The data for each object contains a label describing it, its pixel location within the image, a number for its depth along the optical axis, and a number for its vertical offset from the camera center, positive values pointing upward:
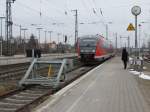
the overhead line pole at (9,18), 58.00 +4.70
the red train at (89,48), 40.56 +0.11
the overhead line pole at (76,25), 66.76 +4.14
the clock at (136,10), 27.94 +2.80
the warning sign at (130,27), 28.36 +1.60
